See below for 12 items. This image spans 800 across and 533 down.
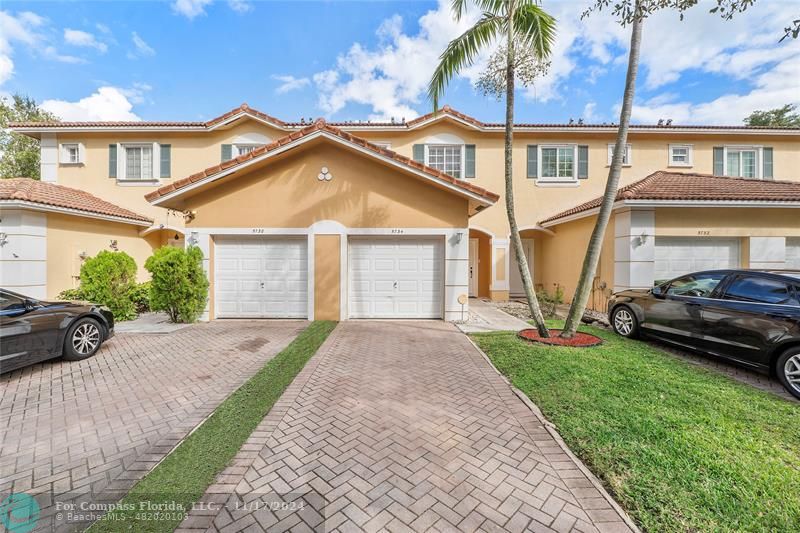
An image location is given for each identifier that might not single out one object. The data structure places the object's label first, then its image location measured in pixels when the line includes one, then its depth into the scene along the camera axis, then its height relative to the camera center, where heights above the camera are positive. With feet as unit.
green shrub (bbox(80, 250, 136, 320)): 28.25 -1.62
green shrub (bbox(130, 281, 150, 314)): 31.59 -3.34
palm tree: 21.21 +16.14
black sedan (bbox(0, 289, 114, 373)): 15.62 -3.71
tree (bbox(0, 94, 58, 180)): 68.80 +24.49
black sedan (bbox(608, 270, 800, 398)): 15.26 -2.83
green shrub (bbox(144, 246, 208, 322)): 27.45 -1.63
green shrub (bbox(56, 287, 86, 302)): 30.58 -3.10
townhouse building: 28.86 +3.45
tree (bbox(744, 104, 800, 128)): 80.42 +40.02
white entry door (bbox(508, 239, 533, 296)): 49.03 -1.58
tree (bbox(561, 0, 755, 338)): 18.78 +8.07
